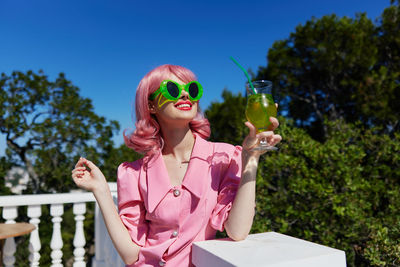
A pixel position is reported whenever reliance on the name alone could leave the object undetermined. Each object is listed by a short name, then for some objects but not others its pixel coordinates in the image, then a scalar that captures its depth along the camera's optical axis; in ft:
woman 4.46
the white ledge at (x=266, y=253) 3.00
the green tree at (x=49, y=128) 28.37
